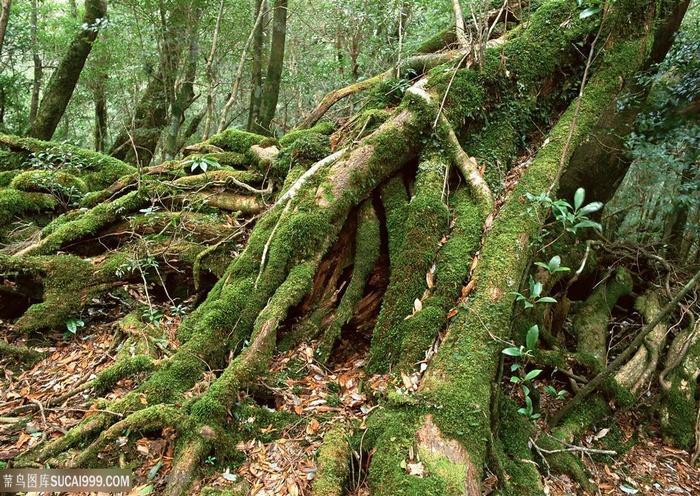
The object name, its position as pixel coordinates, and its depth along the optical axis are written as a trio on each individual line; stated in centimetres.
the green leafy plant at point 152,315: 421
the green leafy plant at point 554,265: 279
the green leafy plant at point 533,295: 281
